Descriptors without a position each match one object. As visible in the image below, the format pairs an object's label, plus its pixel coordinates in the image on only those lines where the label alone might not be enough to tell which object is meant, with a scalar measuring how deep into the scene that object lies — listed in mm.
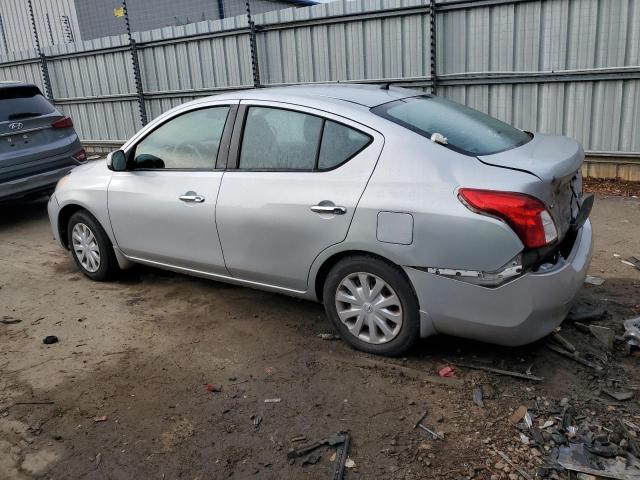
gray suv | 7258
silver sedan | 3107
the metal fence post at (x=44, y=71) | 13477
